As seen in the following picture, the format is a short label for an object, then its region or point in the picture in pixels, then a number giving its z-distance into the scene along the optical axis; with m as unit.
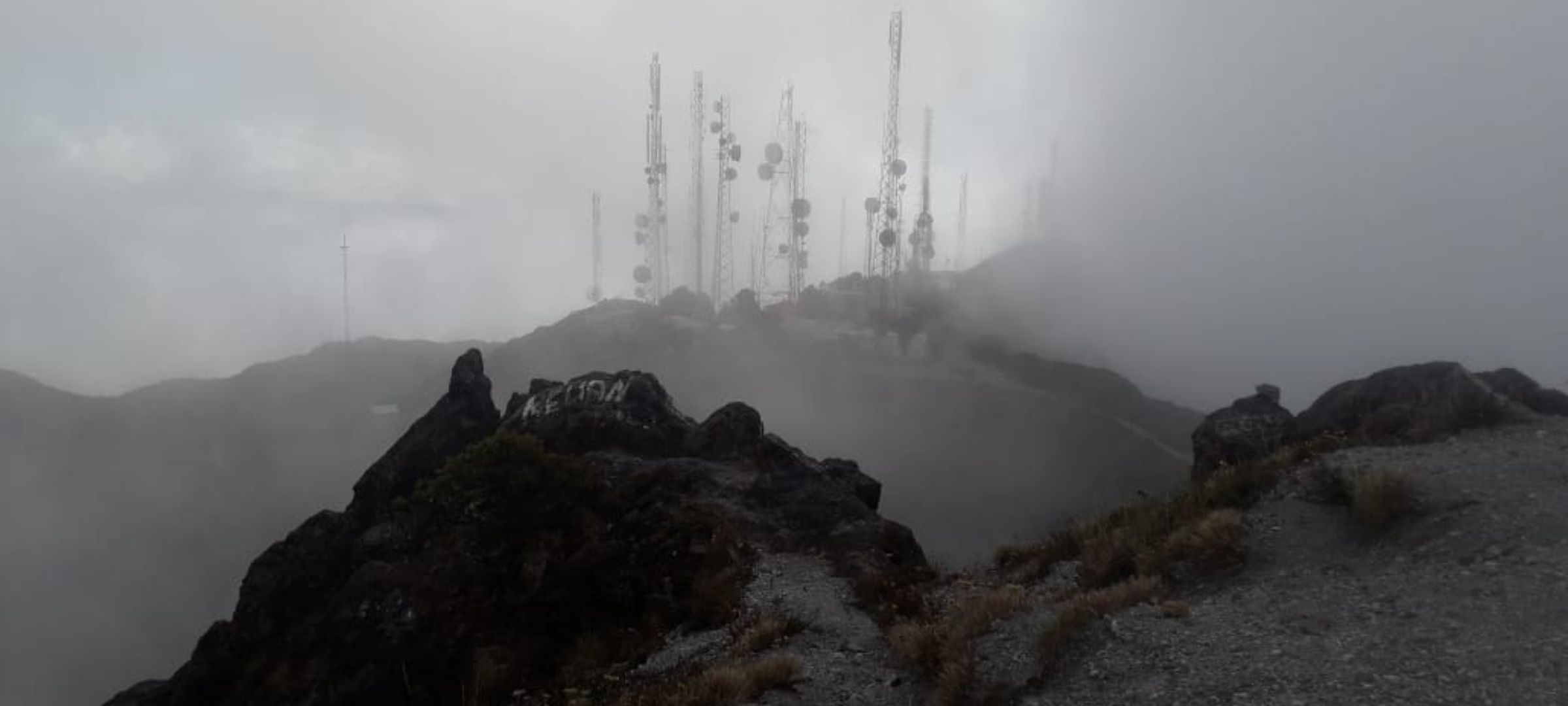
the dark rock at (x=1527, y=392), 20.88
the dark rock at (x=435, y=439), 27.03
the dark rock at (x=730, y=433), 27.98
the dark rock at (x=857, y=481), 26.94
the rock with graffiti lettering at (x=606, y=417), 28.36
